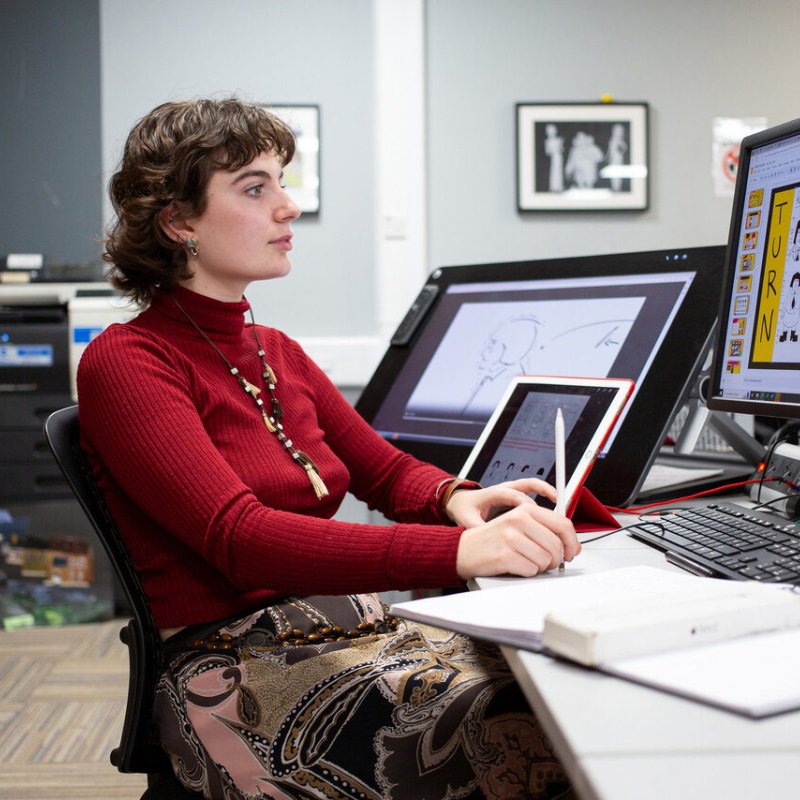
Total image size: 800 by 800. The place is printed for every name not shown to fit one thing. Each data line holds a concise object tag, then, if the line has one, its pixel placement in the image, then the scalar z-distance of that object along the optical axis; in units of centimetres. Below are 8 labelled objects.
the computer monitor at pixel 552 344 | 129
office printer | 317
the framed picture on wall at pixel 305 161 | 364
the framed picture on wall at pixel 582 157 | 366
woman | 91
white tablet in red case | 113
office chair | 104
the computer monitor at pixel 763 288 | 110
